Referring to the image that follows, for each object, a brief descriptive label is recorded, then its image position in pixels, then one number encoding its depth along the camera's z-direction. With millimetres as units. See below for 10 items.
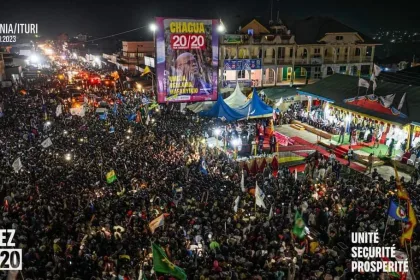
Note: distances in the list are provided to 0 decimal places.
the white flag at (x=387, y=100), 19531
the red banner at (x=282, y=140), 21498
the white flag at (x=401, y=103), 18922
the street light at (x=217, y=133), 20281
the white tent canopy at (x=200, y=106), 24406
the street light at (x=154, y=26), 18834
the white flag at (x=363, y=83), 20619
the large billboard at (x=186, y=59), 19297
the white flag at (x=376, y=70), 19797
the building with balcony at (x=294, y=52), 36281
